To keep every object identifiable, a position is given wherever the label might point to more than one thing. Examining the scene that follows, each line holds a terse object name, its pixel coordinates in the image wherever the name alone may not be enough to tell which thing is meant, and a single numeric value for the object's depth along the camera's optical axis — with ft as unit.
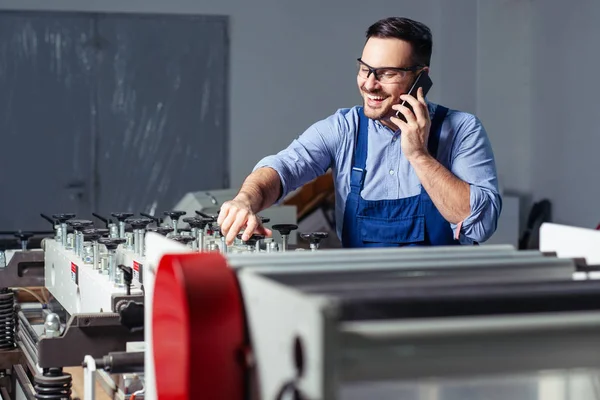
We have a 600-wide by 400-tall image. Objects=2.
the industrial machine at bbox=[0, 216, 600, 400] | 4.81
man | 11.03
